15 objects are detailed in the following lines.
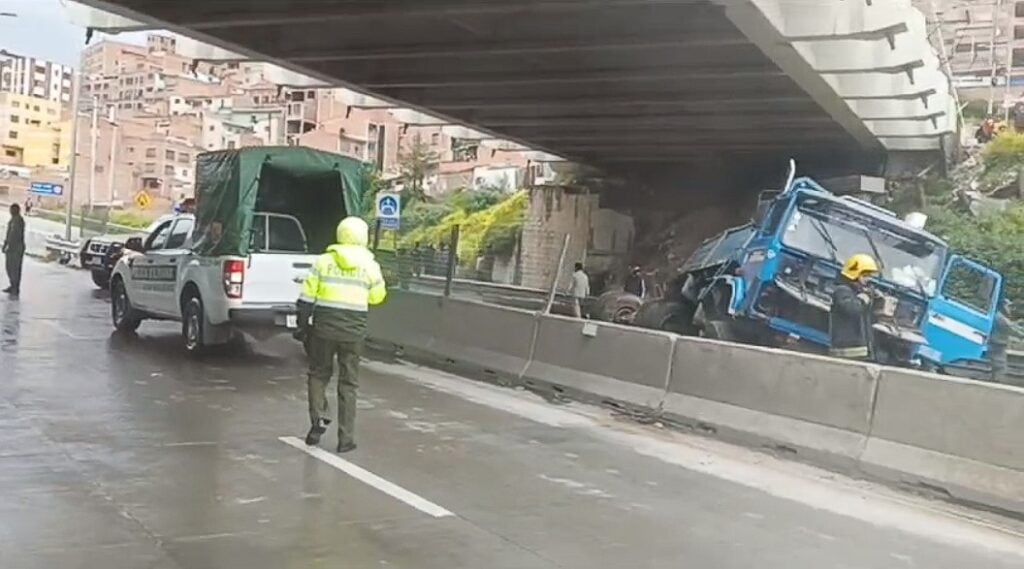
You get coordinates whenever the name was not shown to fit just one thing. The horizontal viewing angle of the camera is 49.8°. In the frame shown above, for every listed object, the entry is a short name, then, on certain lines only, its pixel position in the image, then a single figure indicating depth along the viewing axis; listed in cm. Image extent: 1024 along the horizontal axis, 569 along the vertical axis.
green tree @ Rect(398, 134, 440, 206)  5459
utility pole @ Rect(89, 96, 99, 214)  7305
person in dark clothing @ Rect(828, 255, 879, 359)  1055
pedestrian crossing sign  4347
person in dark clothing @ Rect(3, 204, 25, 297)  2217
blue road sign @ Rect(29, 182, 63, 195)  5203
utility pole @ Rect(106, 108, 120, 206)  7836
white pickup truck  1404
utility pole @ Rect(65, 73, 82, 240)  3959
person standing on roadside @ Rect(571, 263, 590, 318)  2318
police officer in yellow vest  880
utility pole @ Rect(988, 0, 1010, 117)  4775
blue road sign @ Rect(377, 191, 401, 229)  2069
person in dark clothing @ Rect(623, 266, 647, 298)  2331
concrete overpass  1625
